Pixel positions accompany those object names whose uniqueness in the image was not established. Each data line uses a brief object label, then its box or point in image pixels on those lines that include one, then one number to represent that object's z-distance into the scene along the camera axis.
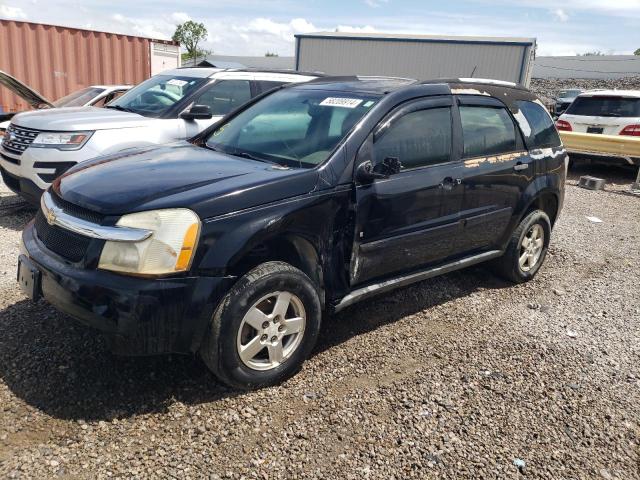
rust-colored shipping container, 12.16
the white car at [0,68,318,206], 5.55
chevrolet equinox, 2.72
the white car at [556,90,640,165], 10.66
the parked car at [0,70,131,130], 7.72
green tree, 66.81
